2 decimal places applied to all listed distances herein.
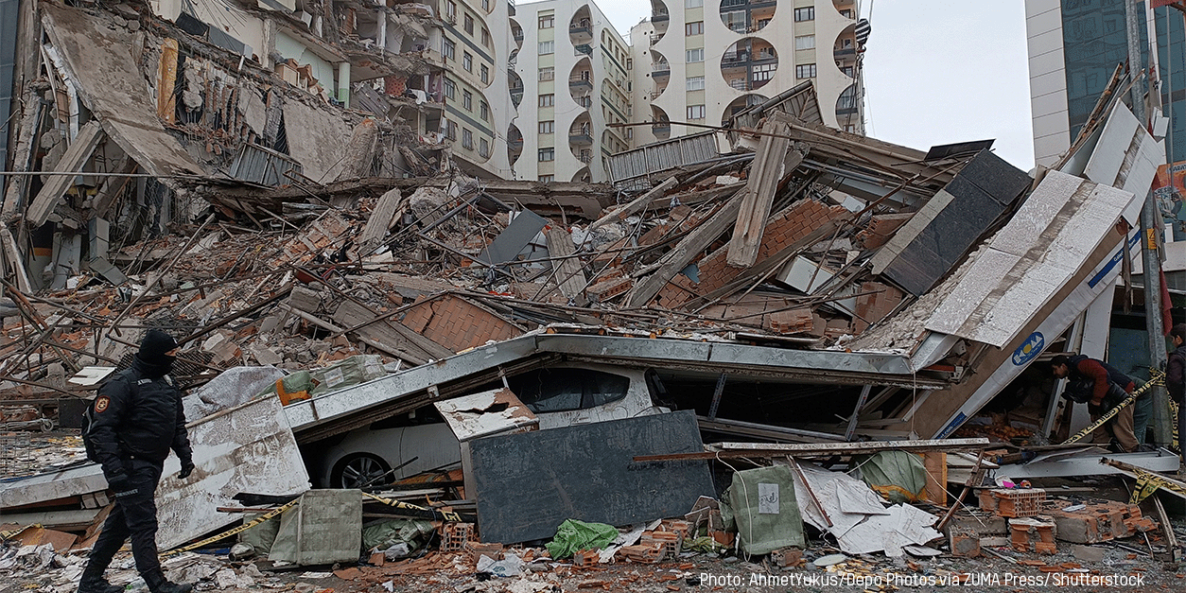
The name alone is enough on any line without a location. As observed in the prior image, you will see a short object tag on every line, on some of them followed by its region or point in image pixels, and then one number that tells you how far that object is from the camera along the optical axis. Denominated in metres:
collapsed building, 6.36
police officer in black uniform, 4.39
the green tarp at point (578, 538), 5.41
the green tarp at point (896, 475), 6.23
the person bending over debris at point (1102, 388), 7.71
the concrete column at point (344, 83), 30.17
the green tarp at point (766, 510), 5.43
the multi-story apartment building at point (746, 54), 41.75
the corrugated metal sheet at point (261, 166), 20.59
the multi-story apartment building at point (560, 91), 48.22
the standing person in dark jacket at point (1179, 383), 7.02
